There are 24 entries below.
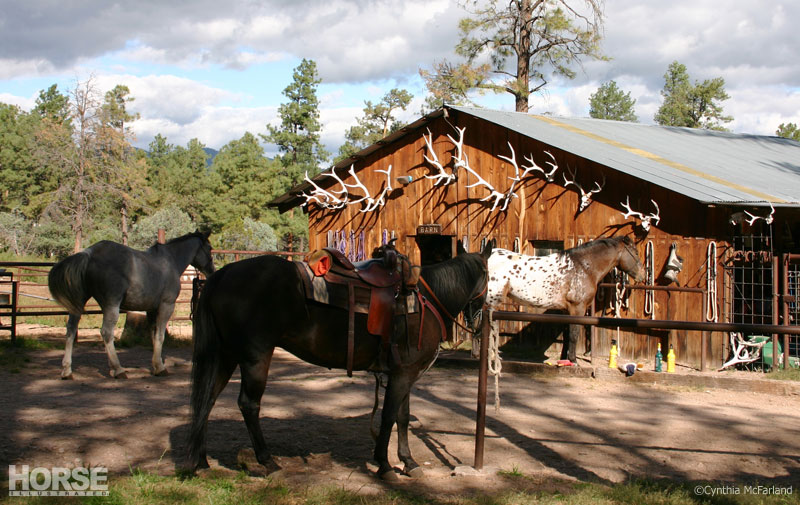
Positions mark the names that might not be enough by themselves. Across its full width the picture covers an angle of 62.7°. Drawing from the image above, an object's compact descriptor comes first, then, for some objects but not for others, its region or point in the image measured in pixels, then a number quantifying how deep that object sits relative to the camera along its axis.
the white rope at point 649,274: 10.76
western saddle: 4.94
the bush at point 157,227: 36.56
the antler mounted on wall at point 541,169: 11.65
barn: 10.41
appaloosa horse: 10.45
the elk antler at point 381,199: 13.88
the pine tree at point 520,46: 23.17
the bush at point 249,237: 33.31
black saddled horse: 4.86
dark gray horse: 8.91
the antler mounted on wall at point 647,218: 10.65
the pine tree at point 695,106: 42.50
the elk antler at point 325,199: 14.46
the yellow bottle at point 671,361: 9.97
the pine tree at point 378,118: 44.59
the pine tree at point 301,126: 44.50
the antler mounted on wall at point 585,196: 11.25
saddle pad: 4.91
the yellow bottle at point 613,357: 10.24
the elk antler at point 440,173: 13.12
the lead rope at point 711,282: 10.32
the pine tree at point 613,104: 55.09
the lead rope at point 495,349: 5.44
